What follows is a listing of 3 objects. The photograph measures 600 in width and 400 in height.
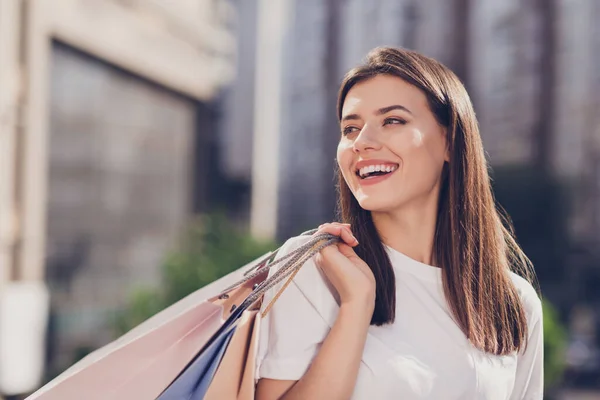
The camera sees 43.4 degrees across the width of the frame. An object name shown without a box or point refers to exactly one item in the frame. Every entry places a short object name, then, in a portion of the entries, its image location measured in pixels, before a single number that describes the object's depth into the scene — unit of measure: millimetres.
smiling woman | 1424
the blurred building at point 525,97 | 16578
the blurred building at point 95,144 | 8688
